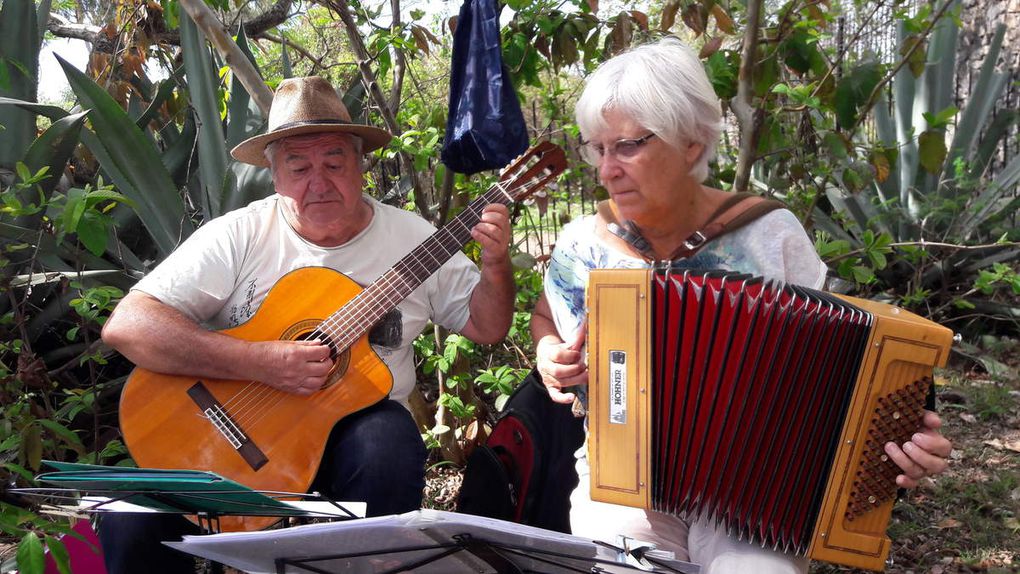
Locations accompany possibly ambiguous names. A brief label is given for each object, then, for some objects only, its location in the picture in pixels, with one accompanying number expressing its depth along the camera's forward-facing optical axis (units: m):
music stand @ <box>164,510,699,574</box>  1.51
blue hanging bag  2.64
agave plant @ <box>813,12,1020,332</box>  4.87
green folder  1.59
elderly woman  2.08
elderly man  2.36
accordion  1.77
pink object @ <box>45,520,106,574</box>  2.53
